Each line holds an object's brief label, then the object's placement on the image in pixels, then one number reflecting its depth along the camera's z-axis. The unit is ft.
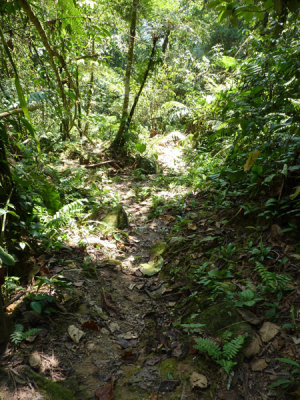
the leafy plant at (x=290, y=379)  4.75
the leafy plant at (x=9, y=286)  6.98
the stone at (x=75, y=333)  6.68
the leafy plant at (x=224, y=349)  5.41
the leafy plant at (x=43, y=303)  6.56
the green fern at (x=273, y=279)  6.82
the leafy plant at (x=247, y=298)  6.70
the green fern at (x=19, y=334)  5.63
